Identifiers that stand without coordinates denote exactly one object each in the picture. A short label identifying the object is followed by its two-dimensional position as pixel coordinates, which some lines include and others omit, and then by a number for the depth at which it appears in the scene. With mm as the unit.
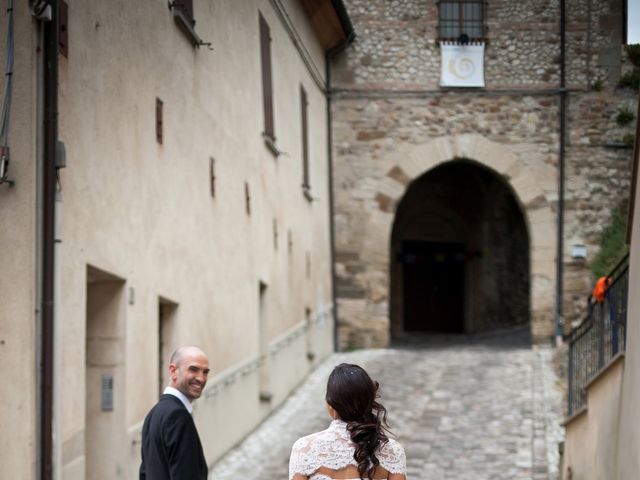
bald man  4645
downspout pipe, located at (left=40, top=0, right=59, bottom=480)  6586
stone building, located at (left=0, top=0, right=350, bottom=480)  6562
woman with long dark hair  3852
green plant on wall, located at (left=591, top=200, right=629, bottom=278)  18016
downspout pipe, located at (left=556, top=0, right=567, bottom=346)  18562
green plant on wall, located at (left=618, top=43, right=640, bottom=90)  17923
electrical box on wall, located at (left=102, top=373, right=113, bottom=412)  8211
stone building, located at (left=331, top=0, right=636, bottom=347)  18688
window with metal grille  19000
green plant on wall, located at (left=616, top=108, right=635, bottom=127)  18578
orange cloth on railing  8871
